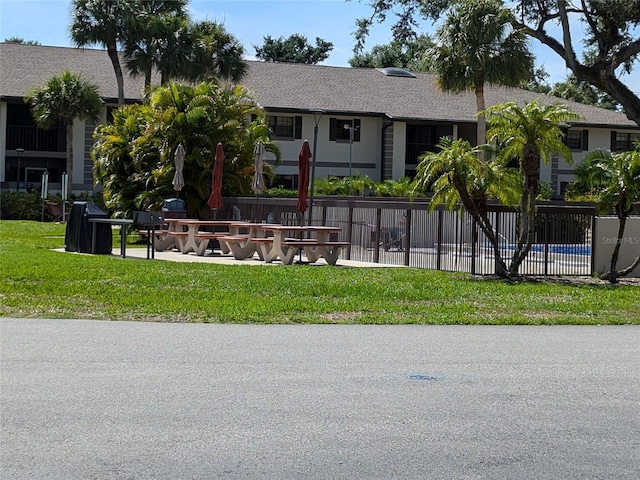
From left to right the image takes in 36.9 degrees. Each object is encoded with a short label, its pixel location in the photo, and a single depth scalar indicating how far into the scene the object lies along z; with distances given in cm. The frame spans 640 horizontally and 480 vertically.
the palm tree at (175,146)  2866
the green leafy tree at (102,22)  3934
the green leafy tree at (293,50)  7675
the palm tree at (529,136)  1756
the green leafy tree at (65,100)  3938
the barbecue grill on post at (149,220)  2111
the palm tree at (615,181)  1841
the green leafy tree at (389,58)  6562
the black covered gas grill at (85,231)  2206
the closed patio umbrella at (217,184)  2534
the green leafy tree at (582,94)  6772
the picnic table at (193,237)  2311
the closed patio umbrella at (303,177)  2192
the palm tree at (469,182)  1769
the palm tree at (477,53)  3547
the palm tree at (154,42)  3925
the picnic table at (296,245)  2034
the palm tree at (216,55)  4009
